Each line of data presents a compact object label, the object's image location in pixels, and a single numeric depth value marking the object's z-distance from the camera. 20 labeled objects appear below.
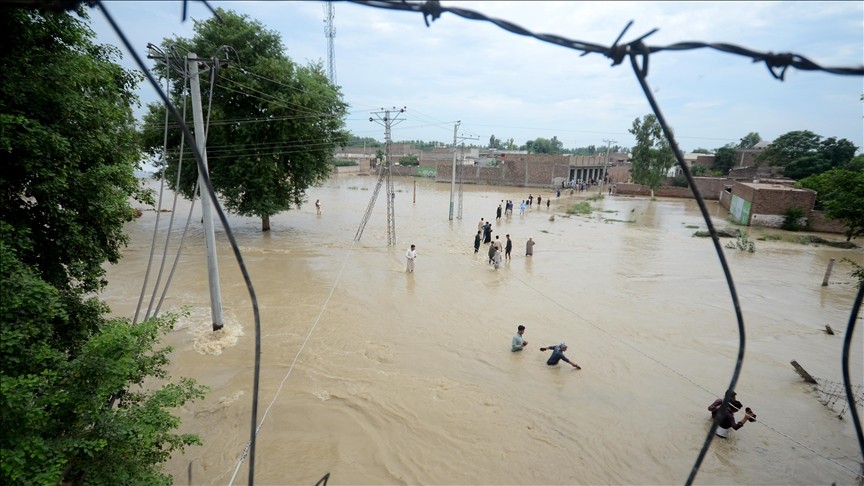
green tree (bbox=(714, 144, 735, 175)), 60.56
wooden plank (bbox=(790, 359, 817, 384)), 8.45
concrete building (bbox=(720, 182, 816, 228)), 27.27
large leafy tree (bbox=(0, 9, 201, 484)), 3.41
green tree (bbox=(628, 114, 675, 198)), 42.47
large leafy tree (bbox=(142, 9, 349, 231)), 18.39
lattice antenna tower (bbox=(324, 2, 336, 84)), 81.20
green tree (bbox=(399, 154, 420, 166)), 84.81
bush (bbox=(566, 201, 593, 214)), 33.28
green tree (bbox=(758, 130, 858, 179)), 43.00
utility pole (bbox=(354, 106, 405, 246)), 17.57
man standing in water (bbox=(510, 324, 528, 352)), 9.34
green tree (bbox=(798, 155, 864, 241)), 13.58
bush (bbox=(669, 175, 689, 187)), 50.99
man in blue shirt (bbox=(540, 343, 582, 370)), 8.64
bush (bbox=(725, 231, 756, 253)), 20.75
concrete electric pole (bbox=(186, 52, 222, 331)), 8.42
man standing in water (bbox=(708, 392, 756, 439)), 6.62
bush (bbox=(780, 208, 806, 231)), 27.02
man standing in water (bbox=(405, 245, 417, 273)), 15.41
